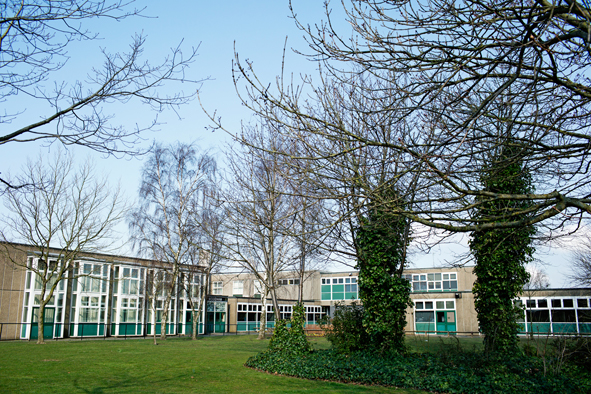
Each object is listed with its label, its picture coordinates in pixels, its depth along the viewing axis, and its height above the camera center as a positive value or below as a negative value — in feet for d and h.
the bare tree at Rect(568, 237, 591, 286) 86.43 +2.43
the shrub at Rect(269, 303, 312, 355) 44.88 -5.23
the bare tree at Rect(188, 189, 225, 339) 83.32 +5.19
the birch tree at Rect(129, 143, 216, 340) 88.12 +13.31
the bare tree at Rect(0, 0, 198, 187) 14.93 +7.10
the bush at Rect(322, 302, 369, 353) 42.42 -4.29
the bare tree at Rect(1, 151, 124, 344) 72.13 +9.10
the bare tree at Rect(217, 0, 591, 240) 15.31 +8.16
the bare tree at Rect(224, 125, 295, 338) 46.91 +8.01
